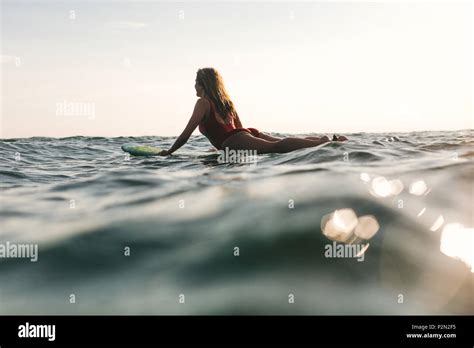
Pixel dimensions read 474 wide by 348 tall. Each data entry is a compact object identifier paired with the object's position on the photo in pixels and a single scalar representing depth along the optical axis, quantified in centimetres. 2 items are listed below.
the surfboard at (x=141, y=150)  899
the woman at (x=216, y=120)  815
